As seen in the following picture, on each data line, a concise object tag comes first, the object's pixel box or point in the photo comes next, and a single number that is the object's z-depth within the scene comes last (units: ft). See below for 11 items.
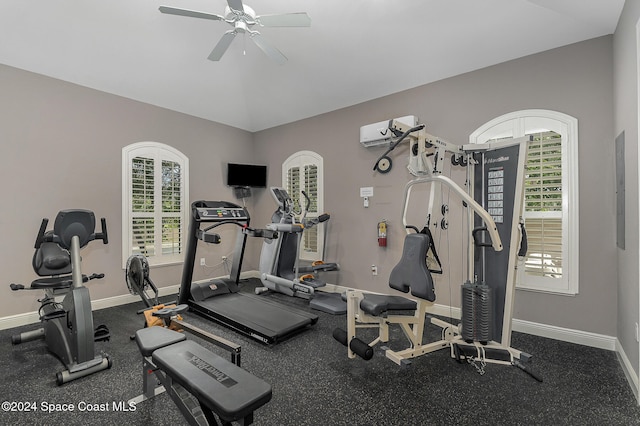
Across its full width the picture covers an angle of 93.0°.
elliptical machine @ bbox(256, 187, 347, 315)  14.51
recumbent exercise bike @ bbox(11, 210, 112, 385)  8.18
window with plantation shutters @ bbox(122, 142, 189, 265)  14.82
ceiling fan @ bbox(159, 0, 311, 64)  8.59
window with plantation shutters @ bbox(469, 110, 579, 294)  10.23
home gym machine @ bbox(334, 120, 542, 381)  8.30
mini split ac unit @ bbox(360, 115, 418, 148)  13.40
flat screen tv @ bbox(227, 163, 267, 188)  18.98
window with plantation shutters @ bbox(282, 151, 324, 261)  17.15
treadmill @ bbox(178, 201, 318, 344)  10.77
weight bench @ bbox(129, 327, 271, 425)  4.05
